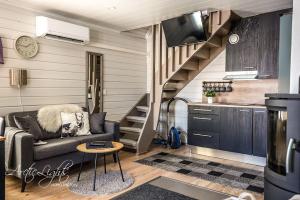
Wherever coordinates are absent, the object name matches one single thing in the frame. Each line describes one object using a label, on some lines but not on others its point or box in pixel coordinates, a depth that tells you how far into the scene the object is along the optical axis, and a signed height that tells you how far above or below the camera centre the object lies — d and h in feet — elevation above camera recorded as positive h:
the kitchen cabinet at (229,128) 11.76 -1.94
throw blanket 8.97 -2.12
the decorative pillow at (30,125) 9.98 -1.48
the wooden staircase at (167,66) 13.35 +1.61
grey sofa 8.70 -2.39
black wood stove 5.80 -1.46
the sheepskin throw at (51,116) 11.14 -1.22
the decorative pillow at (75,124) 11.58 -1.63
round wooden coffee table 8.79 -2.21
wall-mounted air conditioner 11.64 +3.17
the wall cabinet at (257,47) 12.13 +2.52
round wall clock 11.33 +2.22
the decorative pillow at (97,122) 12.39 -1.63
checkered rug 9.61 -3.68
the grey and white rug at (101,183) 8.79 -3.70
